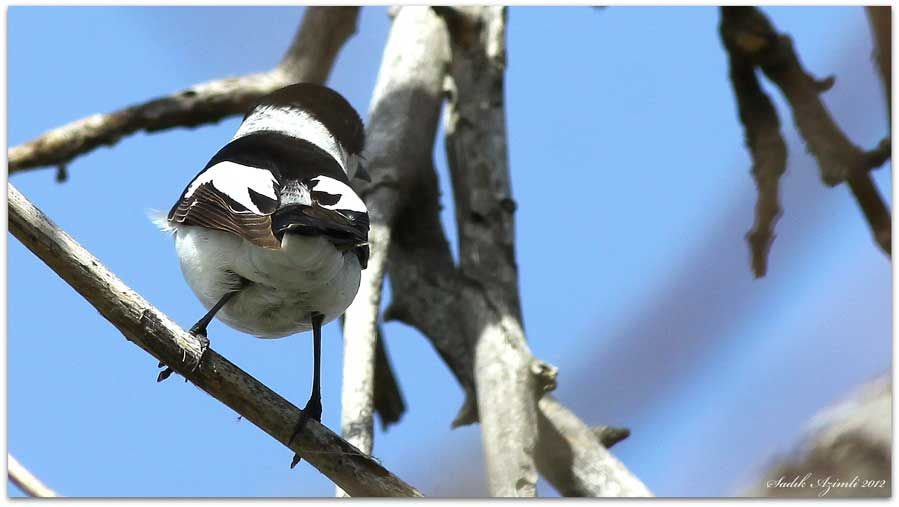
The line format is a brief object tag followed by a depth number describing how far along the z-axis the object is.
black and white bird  4.88
